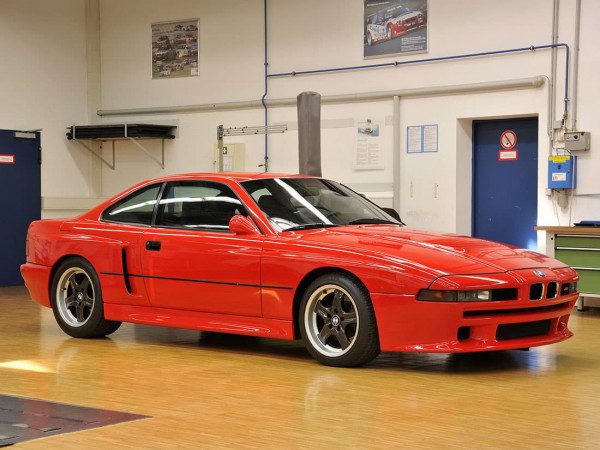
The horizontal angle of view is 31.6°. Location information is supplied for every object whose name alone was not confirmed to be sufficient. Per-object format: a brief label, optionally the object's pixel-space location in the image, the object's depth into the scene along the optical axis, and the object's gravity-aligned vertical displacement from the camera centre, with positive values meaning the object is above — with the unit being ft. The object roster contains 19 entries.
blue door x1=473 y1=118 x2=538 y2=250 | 41.04 -0.81
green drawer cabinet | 34.88 -3.04
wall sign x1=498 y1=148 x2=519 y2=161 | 41.50 +0.19
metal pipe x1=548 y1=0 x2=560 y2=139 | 38.63 +2.97
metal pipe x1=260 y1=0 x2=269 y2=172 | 47.19 +2.58
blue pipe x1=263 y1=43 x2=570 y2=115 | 38.34 +3.90
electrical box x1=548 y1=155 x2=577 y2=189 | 37.96 -0.44
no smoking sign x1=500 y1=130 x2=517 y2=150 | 41.48 +0.81
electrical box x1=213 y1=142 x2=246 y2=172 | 48.08 +0.16
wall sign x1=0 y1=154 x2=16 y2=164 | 47.16 +0.02
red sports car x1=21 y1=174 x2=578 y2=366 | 20.95 -2.45
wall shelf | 49.37 +1.25
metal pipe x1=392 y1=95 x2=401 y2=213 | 42.96 +0.35
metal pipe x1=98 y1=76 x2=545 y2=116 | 39.83 +2.62
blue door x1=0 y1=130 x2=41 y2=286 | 47.21 -1.60
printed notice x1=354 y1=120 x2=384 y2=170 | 43.73 +0.52
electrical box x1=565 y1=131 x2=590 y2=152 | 37.42 +0.70
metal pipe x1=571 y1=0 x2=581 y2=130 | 38.01 +3.57
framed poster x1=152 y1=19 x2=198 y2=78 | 49.80 +5.25
